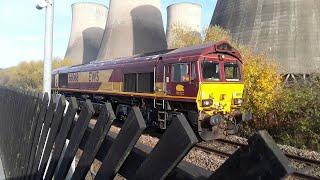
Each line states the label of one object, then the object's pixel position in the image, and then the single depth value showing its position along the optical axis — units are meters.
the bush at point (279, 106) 10.55
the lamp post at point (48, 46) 5.77
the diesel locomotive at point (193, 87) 9.26
